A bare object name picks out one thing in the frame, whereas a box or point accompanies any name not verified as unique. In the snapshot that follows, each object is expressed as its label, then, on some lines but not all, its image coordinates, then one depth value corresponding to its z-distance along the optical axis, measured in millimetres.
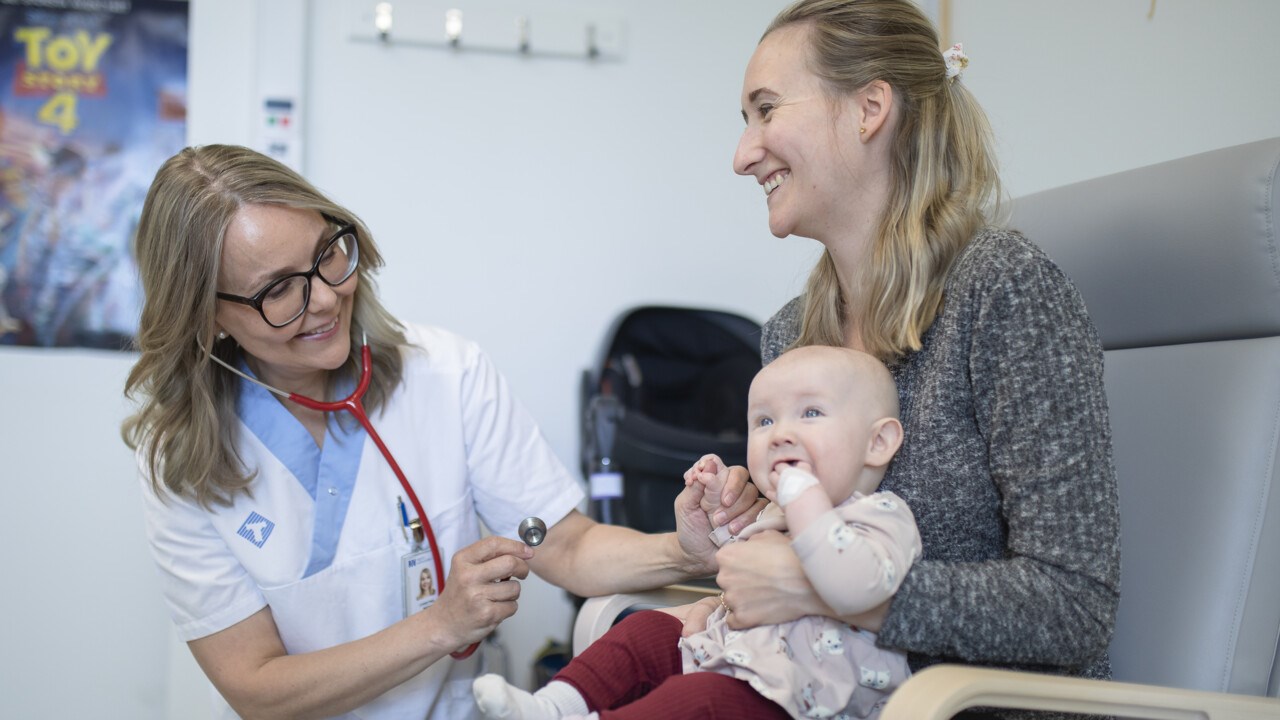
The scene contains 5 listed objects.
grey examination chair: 1109
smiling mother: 1000
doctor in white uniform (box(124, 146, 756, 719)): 1365
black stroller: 2320
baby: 966
